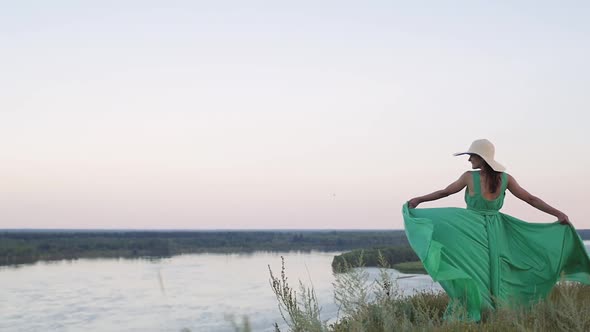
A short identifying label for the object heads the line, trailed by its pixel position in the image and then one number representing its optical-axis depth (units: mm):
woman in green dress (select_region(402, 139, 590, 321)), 6602
